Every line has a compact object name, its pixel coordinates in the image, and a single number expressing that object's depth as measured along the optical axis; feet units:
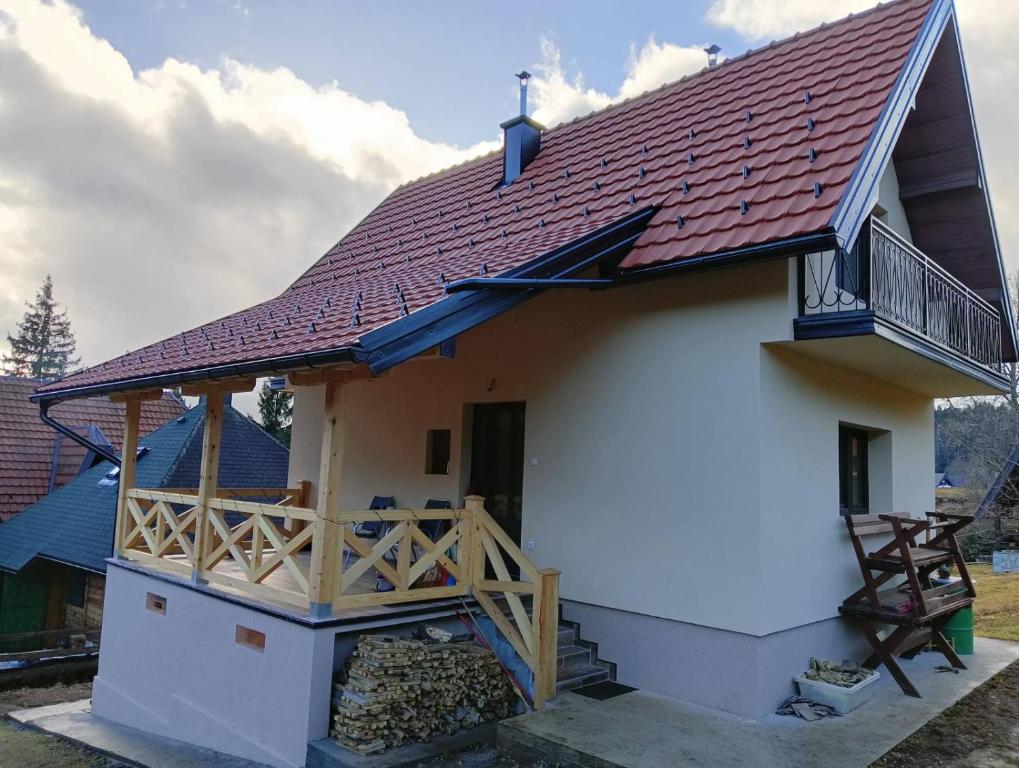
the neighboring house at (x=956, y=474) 99.30
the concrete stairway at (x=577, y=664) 21.40
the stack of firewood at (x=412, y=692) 18.02
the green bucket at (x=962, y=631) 27.50
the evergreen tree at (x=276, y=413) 84.02
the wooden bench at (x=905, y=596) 21.71
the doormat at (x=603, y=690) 20.80
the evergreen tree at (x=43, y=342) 182.91
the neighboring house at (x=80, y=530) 52.80
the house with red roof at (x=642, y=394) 19.74
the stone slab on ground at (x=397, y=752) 17.31
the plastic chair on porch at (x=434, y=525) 27.99
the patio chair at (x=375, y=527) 30.32
